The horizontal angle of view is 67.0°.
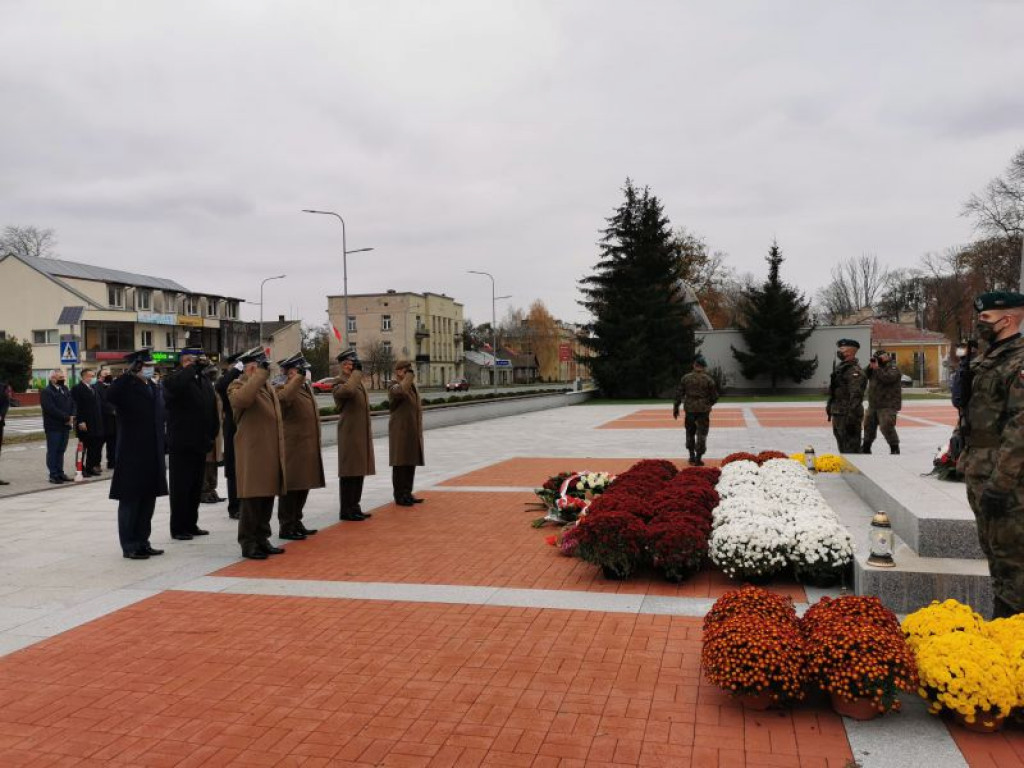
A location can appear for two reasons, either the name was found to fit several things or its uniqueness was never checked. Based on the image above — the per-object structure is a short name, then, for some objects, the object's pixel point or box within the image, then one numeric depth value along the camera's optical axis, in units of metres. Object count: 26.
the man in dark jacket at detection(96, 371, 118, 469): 14.74
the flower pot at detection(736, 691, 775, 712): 3.93
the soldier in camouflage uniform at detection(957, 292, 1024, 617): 3.87
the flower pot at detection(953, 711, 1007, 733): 3.61
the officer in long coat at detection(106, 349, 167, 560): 7.55
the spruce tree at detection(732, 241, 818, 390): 48.81
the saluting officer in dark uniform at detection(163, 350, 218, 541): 8.43
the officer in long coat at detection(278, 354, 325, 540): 8.30
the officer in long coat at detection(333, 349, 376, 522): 9.26
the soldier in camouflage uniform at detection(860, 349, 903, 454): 12.51
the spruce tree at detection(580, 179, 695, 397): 45.69
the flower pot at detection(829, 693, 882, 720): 3.79
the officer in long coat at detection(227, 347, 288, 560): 7.44
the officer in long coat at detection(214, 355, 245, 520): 9.59
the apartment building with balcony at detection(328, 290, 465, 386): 91.25
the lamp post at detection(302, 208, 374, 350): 32.62
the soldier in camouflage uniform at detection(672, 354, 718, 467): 13.56
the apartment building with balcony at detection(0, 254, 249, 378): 56.50
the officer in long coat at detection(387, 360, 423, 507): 10.16
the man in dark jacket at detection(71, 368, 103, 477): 13.89
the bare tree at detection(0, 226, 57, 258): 63.34
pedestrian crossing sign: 19.02
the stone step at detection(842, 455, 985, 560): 5.24
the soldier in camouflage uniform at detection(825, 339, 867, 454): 11.36
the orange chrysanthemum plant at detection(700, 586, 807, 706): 3.84
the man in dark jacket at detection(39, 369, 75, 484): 13.53
